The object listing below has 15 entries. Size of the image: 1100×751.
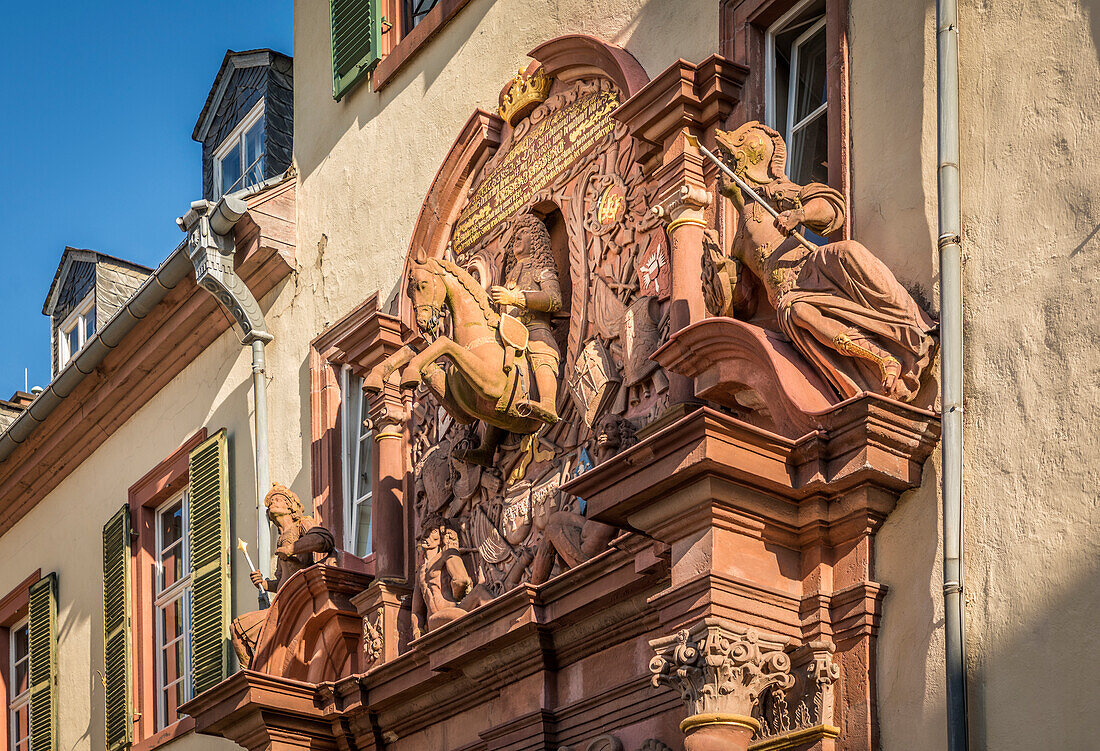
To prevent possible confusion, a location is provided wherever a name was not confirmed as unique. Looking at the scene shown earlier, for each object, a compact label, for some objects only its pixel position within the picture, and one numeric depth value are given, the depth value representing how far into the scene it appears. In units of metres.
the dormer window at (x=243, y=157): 12.77
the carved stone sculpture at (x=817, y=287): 6.40
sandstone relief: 7.92
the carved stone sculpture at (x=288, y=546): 9.57
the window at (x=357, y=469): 10.11
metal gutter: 11.70
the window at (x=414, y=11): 11.00
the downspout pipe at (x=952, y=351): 5.85
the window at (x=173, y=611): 11.68
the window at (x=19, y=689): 14.20
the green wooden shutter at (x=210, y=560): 10.98
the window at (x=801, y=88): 7.61
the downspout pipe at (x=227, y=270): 11.09
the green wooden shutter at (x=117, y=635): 11.98
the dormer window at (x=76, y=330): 15.14
